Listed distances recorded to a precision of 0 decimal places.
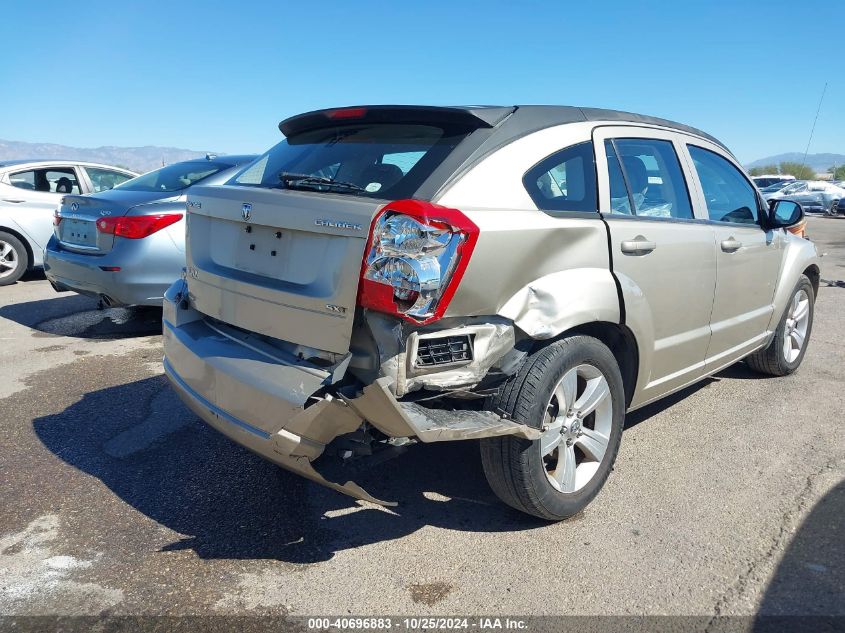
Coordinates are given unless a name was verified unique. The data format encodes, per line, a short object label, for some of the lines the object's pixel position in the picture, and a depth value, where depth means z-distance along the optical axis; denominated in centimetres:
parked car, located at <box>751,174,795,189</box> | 3303
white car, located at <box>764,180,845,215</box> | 2794
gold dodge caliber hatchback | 242
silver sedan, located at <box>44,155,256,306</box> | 567
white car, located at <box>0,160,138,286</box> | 852
